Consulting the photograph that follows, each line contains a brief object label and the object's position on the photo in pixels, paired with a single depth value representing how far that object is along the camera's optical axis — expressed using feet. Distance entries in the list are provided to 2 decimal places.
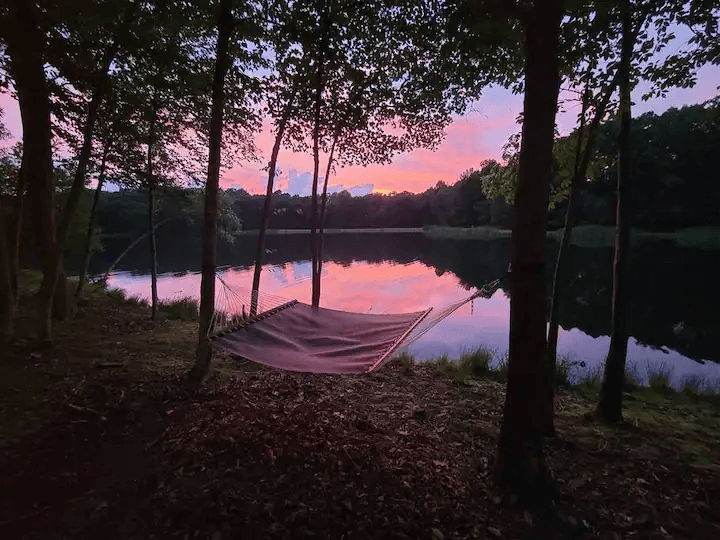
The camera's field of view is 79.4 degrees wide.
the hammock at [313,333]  10.19
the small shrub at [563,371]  17.83
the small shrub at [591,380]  17.78
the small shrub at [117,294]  31.28
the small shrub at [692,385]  17.69
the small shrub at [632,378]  18.06
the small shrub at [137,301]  30.69
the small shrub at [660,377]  18.30
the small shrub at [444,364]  19.04
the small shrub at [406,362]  17.91
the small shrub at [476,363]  19.02
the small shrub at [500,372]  18.30
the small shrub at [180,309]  28.26
